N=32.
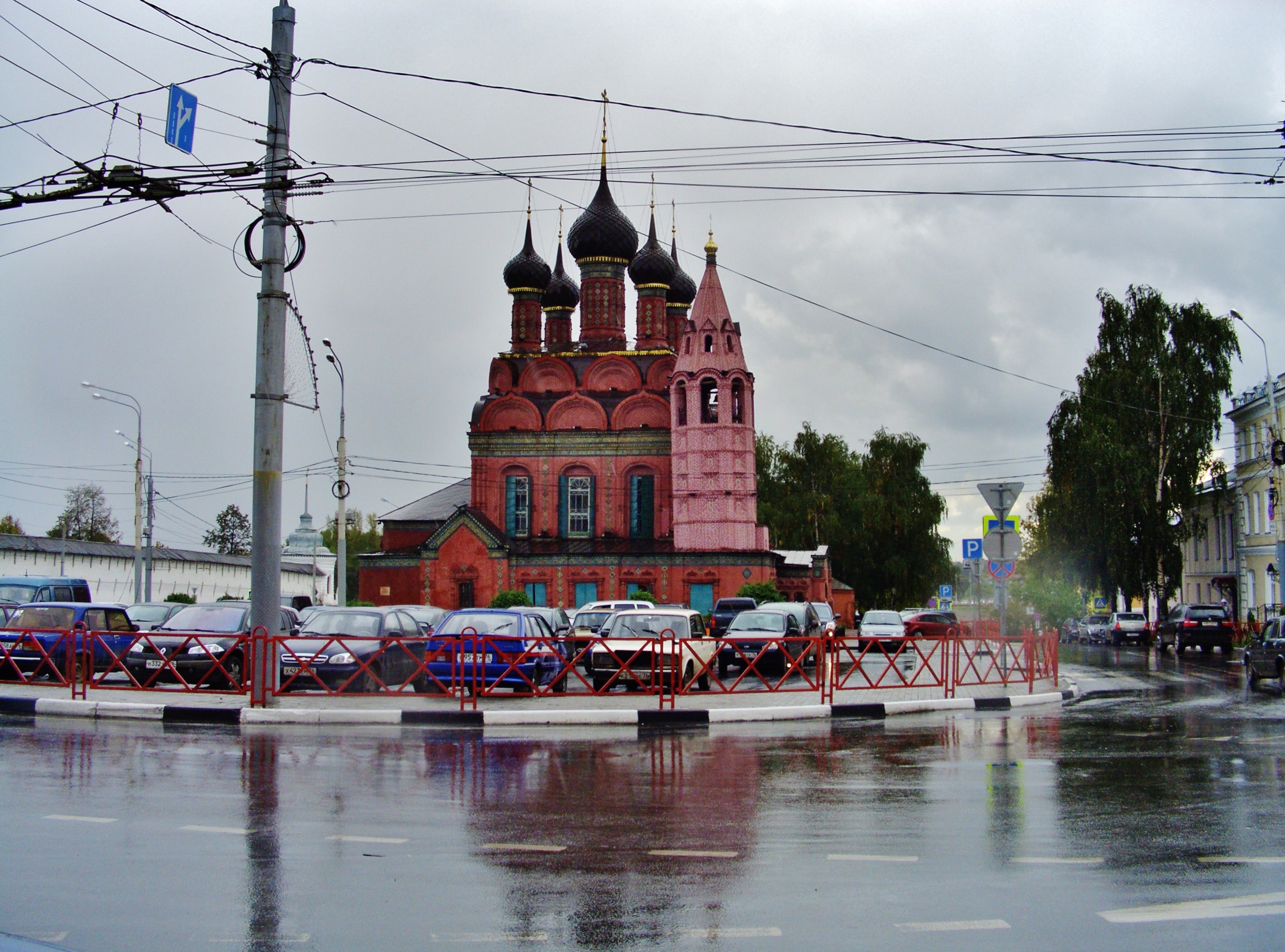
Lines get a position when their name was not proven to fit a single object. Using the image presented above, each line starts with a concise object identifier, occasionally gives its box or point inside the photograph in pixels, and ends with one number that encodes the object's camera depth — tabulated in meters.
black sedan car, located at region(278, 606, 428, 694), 17.92
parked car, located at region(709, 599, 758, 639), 40.53
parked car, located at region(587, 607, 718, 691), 18.66
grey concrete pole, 16.62
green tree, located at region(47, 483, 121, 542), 95.06
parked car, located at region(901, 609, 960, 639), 40.03
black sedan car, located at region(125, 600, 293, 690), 17.77
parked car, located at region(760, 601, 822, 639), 28.66
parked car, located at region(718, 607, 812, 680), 24.41
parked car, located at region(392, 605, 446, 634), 27.92
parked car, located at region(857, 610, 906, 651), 37.03
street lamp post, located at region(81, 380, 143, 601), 39.88
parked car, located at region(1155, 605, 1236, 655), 37.97
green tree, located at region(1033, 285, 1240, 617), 49.50
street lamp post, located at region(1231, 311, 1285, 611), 34.84
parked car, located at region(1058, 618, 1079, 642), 67.06
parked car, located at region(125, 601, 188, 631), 26.22
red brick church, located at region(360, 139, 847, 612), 56.09
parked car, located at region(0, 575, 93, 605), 26.91
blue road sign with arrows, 13.60
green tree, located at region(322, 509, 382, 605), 107.00
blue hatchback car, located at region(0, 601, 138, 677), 18.48
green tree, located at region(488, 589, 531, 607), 47.74
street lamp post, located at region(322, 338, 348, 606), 34.09
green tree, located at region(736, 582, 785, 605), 50.31
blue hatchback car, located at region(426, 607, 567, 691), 17.69
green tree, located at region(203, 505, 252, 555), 121.62
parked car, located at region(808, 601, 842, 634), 34.74
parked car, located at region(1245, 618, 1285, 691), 22.05
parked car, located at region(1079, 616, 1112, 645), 57.53
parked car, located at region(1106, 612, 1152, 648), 50.50
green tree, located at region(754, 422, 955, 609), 69.31
